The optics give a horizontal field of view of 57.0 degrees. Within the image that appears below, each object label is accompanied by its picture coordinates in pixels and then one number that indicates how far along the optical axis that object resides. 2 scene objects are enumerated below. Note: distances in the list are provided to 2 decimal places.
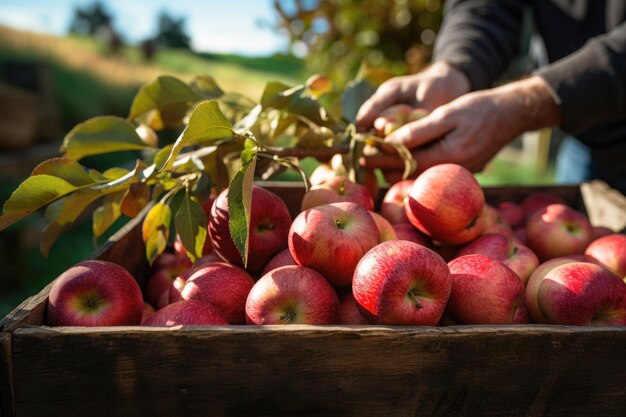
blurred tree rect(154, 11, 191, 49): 39.03
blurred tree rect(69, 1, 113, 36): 39.95
